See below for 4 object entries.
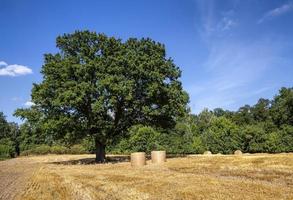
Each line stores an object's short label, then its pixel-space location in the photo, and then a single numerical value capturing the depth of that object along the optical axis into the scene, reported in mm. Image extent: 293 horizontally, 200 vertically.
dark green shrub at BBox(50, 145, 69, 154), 53400
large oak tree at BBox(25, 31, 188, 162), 21131
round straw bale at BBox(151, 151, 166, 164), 20226
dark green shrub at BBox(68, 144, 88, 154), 50602
